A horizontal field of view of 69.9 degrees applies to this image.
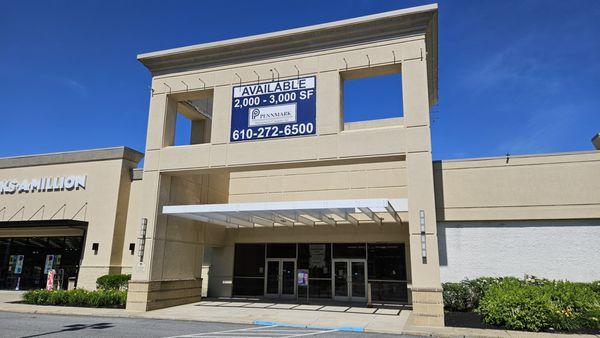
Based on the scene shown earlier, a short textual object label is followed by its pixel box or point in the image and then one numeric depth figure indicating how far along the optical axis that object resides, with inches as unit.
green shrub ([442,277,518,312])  652.1
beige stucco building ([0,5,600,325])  637.9
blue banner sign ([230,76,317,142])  679.1
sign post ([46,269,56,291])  820.6
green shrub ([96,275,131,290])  805.2
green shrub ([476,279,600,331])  494.0
